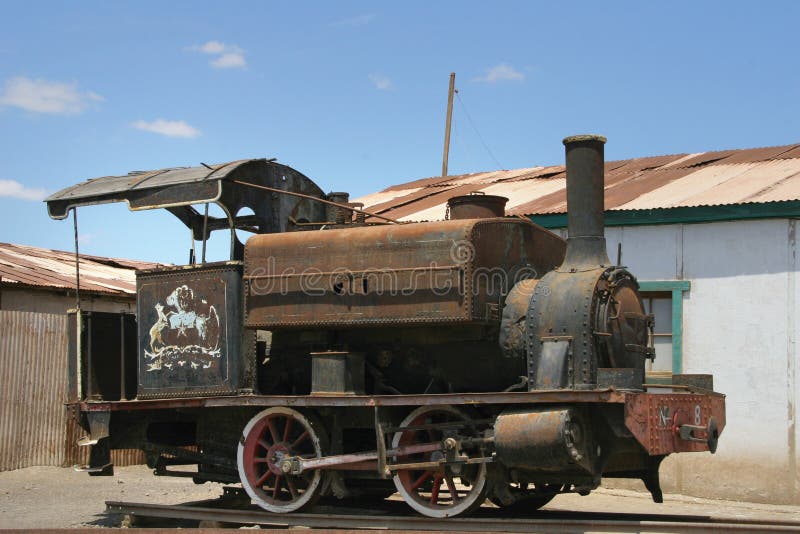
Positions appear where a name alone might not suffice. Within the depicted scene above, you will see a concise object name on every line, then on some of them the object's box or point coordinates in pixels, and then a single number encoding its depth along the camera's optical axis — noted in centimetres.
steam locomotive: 770
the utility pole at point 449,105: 2930
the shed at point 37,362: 1363
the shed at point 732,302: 1127
